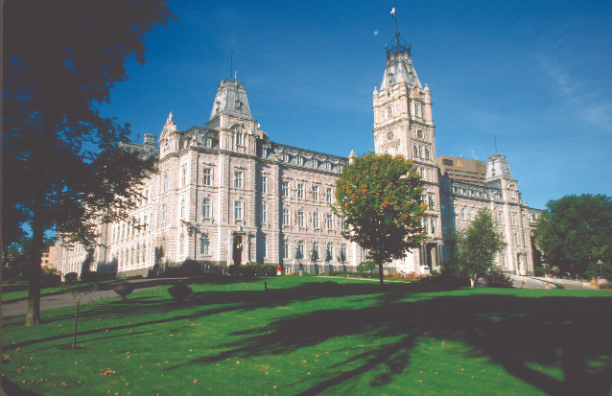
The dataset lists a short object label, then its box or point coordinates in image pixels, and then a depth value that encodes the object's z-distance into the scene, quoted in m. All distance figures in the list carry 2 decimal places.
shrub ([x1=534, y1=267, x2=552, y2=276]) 83.19
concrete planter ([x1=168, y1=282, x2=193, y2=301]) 23.17
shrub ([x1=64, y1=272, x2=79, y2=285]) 53.06
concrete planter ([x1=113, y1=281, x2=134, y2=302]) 23.19
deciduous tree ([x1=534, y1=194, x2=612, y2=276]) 73.37
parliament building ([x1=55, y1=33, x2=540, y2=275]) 47.69
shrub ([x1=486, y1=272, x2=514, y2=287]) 48.12
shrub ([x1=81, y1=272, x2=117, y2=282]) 50.33
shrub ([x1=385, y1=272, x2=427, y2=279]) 49.53
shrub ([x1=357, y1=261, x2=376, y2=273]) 40.67
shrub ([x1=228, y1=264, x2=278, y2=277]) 43.28
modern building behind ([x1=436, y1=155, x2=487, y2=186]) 165.74
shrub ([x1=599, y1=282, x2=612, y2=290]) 45.77
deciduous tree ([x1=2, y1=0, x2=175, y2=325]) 15.63
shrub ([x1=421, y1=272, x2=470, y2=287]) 45.28
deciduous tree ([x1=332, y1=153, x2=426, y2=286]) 34.25
